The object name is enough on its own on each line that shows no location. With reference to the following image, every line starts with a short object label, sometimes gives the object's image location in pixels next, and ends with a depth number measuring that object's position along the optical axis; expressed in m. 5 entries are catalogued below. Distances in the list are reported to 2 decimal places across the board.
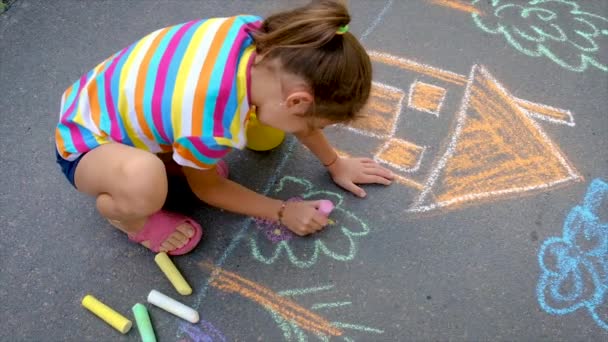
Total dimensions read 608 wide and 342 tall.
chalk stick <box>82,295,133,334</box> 1.49
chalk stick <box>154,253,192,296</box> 1.56
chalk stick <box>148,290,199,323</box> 1.51
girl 1.21
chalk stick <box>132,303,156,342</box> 1.47
